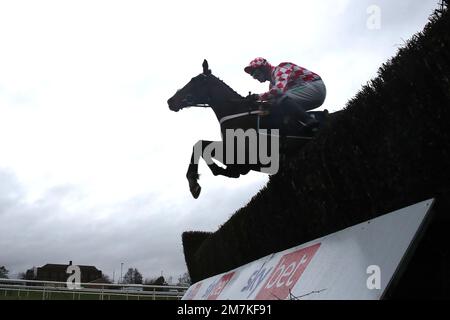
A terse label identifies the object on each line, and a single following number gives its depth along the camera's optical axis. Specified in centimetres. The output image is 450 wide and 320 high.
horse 624
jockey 627
